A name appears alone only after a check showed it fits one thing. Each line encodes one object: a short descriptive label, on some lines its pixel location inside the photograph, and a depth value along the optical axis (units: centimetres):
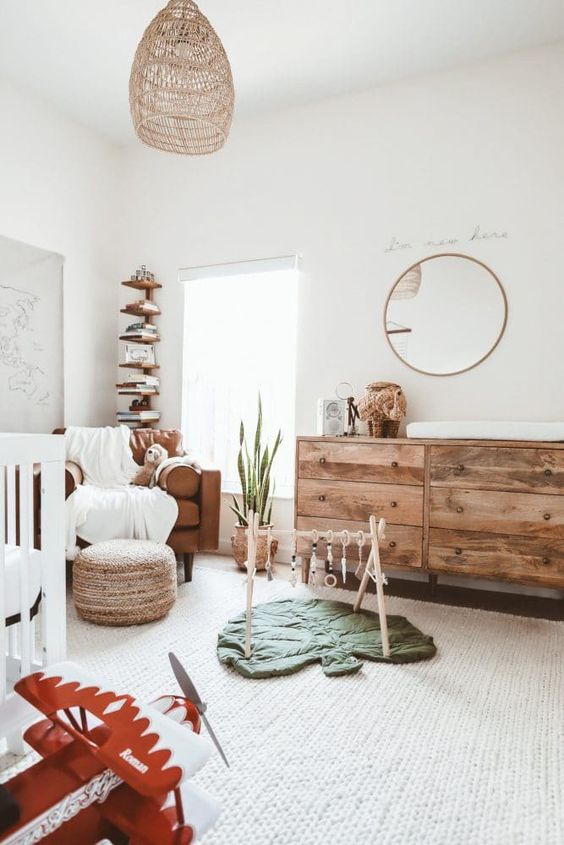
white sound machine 324
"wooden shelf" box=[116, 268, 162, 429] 407
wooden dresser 259
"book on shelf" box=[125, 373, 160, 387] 405
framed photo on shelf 409
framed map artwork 353
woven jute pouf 245
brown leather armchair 314
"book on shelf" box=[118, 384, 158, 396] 409
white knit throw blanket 288
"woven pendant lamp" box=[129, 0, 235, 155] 199
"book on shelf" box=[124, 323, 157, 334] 407
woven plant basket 346
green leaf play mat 211
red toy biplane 93
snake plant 340
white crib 135
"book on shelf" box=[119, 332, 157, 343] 406
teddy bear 342
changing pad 262
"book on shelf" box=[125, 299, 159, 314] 405
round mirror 318
